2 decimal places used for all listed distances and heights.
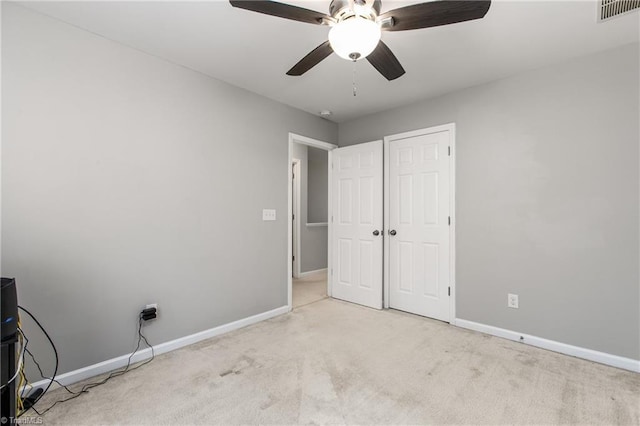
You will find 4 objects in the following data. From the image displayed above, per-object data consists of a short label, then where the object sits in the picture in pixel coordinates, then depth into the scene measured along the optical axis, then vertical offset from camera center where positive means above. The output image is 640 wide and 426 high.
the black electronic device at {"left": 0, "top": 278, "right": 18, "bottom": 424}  1.29 -0.60
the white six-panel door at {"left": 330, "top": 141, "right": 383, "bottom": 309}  3.64 -0.12
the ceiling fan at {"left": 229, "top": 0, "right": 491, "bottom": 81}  1.40 +0.99
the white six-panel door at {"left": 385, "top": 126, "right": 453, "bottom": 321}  3.17 -0.08
